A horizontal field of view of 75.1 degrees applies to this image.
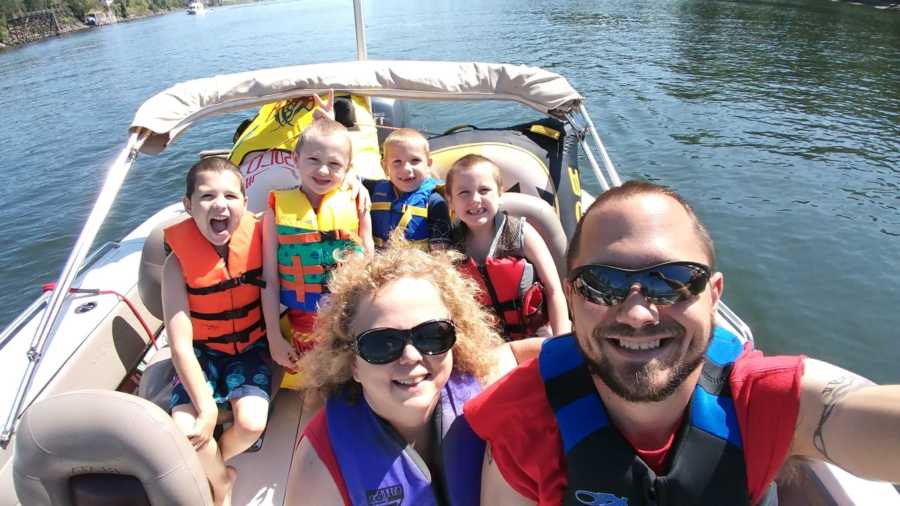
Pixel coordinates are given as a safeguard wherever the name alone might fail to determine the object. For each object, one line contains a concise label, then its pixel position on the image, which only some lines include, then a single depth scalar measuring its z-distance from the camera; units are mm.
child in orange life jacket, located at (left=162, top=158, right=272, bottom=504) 2170
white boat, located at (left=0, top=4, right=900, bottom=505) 1595
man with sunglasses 1153
